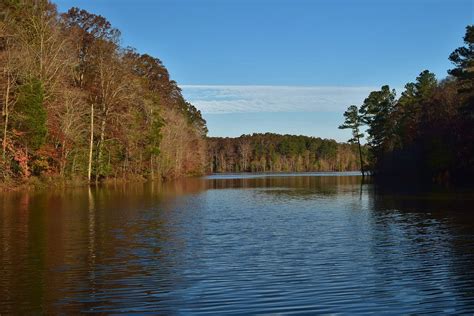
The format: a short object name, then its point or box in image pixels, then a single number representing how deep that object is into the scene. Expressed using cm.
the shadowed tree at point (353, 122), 10425
